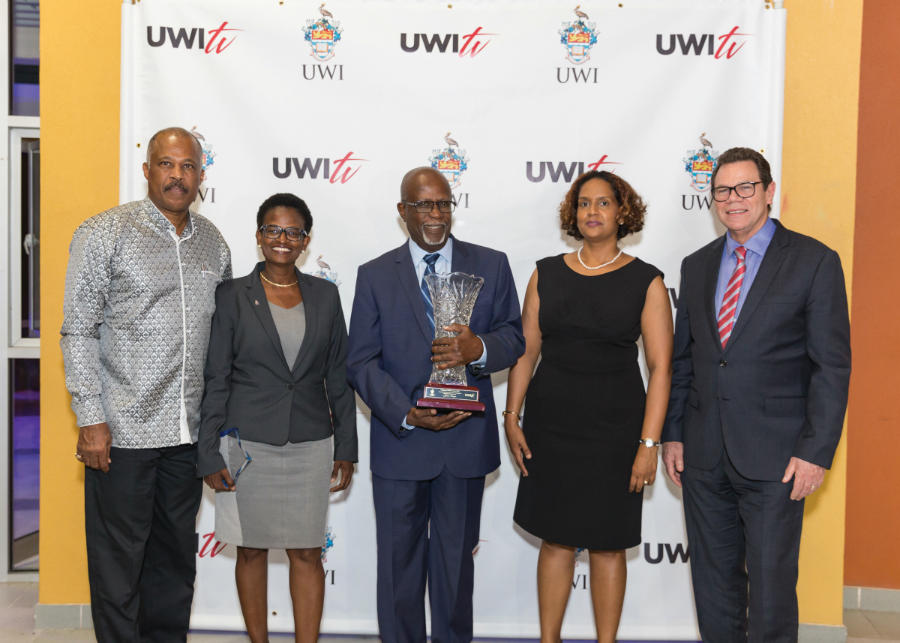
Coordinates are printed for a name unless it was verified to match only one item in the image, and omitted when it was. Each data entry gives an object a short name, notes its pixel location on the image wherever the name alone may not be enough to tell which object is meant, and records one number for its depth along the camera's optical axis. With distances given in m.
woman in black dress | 2.50
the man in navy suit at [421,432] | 2.48
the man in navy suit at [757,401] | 2.16
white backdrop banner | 3.13
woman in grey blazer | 2.43
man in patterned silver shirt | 2.33
